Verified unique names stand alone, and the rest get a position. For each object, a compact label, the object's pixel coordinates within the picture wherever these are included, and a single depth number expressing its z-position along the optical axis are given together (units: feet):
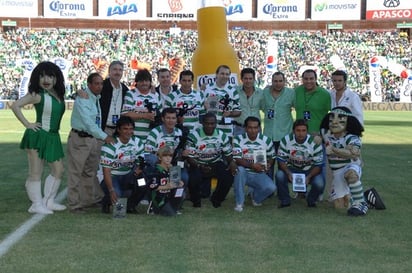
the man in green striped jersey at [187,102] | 29.73
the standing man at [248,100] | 30.96
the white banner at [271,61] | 127.13
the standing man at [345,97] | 29.40
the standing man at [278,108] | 30.78
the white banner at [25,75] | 112.57
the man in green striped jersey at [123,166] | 26.43
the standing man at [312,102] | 30.12
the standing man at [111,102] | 28.50
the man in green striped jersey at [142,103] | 28.37
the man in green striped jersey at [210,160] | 28.30
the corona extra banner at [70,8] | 185.78
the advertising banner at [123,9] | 185.88
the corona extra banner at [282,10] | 184.65
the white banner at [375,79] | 125.90
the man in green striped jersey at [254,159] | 28.60
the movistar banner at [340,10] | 181.16
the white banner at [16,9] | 180.45
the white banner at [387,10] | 180.75
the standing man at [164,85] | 30.17
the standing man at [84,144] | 26.25
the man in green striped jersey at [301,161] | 28.58
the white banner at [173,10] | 185.47
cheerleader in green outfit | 25.76
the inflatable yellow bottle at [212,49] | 34.47
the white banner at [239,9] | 186.91
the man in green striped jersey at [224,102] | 30.19
